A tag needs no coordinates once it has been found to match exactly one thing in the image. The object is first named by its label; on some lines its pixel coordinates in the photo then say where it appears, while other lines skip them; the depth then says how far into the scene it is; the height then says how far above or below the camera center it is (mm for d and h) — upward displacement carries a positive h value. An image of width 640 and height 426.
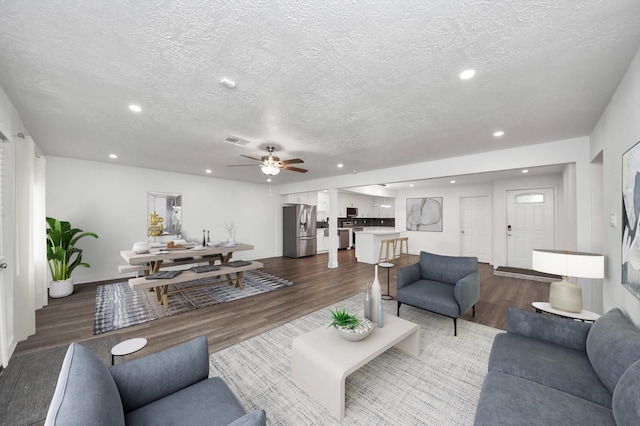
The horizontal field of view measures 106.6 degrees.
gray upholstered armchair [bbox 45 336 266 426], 781 -821
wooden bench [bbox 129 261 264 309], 3346 -988
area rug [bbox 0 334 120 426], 1676 -1380
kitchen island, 6855 -900
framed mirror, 5574 +146
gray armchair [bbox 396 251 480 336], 2719 -968
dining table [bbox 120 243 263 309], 3475 -942
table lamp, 1982 -495
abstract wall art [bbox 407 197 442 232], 7816 -40
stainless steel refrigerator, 7820 -558
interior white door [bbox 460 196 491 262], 6953 -446
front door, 5738 -283
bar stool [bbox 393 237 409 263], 7378 -1171
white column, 6398 -416
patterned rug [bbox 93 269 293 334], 3160 -1378
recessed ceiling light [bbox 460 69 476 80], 1794 +1062
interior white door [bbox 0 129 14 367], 2105 -368
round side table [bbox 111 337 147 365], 1327 -764
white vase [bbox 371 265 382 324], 2234 -827
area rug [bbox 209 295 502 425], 1653 -1400
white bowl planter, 1861 -933
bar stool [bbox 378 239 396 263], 7027 -1093
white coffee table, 1623 -1054
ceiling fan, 3512 +758
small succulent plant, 1927 -877
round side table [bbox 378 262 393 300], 3968 -1408
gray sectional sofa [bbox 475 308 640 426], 1082 -951
